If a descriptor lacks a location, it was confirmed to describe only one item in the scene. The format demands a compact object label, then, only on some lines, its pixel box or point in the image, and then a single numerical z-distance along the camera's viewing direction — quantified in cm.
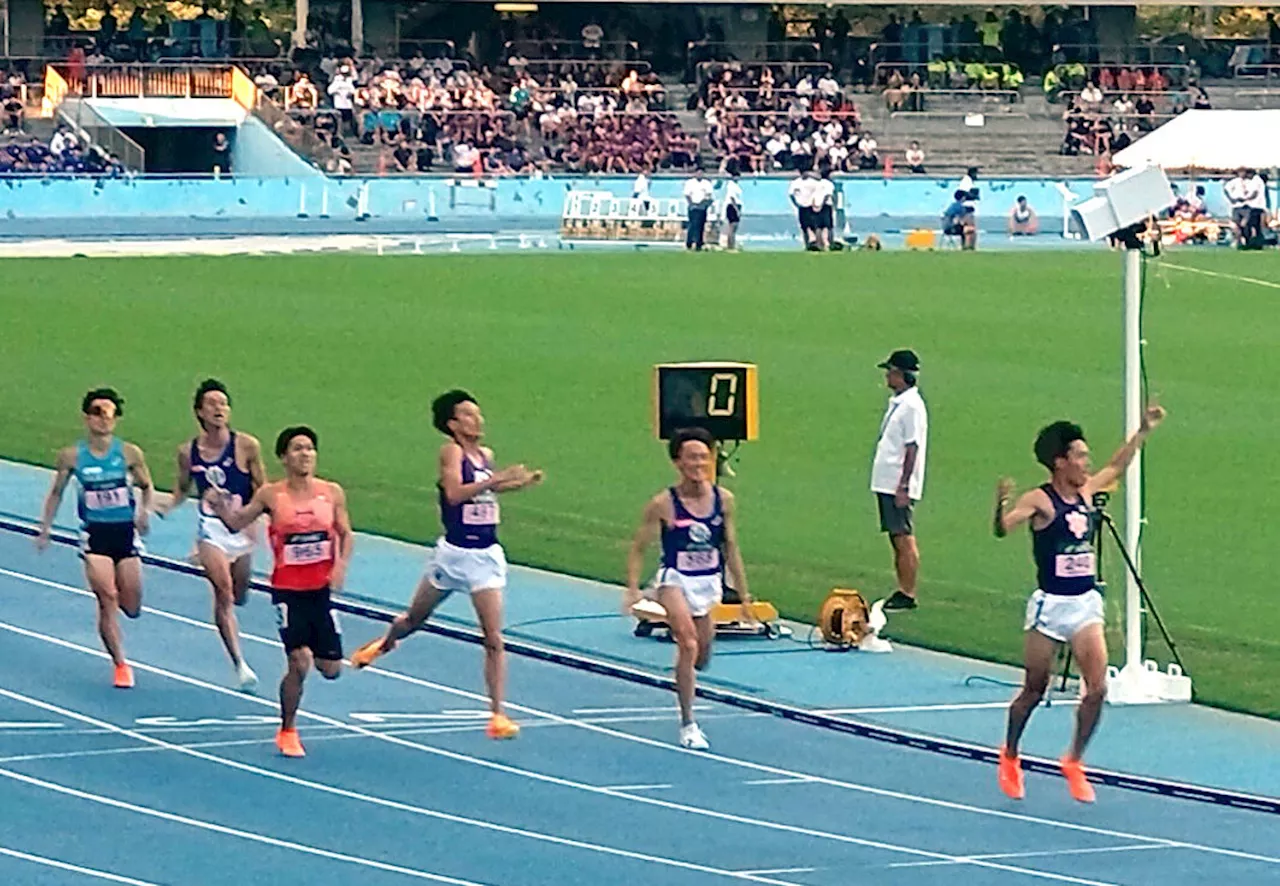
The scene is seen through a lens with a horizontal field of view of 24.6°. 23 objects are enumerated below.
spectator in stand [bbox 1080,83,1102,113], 6341
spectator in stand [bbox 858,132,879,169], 6000
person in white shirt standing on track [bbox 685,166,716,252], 4625
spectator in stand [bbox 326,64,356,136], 5925
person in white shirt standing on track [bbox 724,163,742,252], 4638
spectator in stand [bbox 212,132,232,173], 5872
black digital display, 1596
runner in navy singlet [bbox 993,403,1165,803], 1234
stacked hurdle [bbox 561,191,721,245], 4825
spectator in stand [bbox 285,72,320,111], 5962
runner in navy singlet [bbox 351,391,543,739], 1356
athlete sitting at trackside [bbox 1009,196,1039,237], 5003
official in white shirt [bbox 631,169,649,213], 4881
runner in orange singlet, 1322
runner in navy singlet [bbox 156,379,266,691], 1469
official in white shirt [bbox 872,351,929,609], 1617
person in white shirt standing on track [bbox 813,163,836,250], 4516
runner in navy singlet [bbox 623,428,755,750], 1341
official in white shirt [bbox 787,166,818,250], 4525
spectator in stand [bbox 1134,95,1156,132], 6284
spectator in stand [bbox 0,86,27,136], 5578
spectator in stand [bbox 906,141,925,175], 5891
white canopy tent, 4266
